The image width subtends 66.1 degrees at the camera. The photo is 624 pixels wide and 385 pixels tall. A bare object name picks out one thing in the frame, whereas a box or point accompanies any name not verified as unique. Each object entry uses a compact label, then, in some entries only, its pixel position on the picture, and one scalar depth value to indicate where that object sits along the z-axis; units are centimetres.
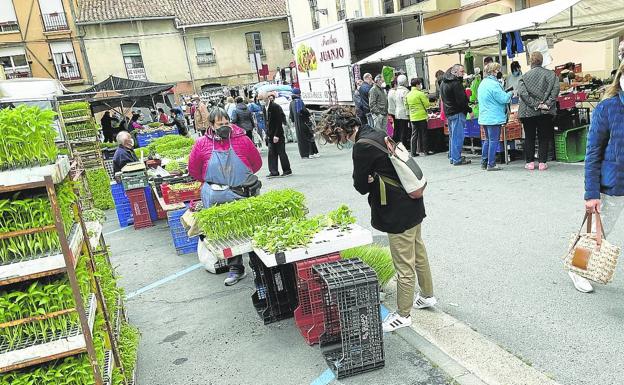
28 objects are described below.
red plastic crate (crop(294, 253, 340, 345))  389
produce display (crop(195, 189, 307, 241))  429
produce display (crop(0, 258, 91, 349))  262
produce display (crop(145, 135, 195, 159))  959
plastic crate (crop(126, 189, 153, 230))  866
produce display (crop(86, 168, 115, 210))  1038
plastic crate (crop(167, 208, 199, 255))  685
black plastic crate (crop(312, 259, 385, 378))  332
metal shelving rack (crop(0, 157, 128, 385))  256
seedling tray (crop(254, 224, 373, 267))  369
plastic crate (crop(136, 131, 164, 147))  1673
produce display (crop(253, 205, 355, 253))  385
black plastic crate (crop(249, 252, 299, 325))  443
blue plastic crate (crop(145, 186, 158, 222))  873
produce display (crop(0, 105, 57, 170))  257
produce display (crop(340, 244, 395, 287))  470
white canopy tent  914
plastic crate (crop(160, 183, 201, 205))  707
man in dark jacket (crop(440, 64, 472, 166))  959
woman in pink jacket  523
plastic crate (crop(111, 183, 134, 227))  891
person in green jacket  1086
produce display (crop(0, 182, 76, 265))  261
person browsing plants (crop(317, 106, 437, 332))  369
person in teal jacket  860
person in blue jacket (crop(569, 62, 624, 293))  375
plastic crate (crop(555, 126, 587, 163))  873
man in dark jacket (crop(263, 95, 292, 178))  1112
